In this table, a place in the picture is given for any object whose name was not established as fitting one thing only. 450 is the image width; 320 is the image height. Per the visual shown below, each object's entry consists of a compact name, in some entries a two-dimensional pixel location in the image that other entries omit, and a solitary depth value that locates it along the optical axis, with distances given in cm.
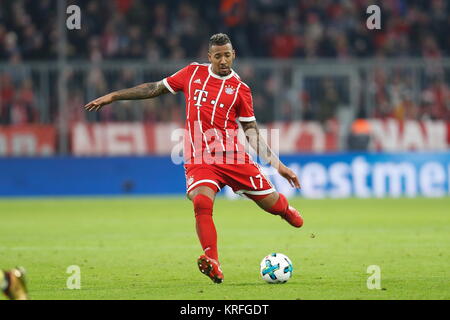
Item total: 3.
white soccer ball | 1928
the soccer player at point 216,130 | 1987
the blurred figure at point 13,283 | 1440
